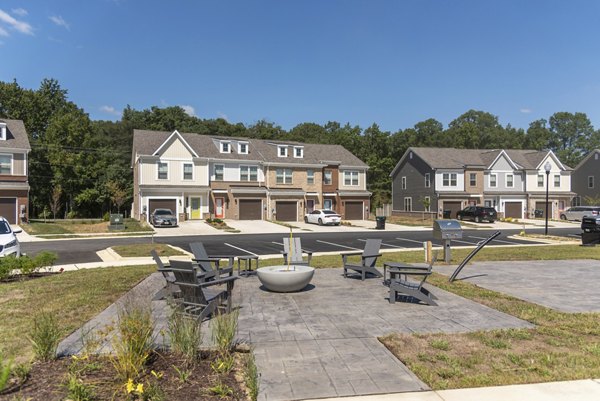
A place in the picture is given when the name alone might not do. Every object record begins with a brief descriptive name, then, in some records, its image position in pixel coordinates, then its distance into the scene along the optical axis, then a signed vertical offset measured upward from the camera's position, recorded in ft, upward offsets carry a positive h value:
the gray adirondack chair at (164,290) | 28.16 -5.65
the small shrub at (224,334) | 17.76 -5.34
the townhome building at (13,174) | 118.01 +9.43
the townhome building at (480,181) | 169.68 +9.80
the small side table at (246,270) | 39.73 -6.26
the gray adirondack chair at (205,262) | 34.94 -4.71
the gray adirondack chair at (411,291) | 28.40 -5.72
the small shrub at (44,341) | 17.43 -5.48
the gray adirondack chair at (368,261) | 38.42 -5.23
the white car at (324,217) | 136.05 -3.64
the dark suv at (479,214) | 148.36 -3.03
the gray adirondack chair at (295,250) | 40.06 -4.21
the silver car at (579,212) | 157.79 -2.67
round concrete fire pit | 30.99 -5.26
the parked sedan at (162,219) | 120.16 -3.48
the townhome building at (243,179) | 137.69 +9.62
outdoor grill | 48.29 -2.76
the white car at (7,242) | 44.52 -3.63
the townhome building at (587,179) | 199.31 +12.04
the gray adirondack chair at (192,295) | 23.54 -5.04
